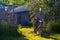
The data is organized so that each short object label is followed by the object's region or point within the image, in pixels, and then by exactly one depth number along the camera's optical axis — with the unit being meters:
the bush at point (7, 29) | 16.67
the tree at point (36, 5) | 18.64
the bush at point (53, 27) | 19.58
